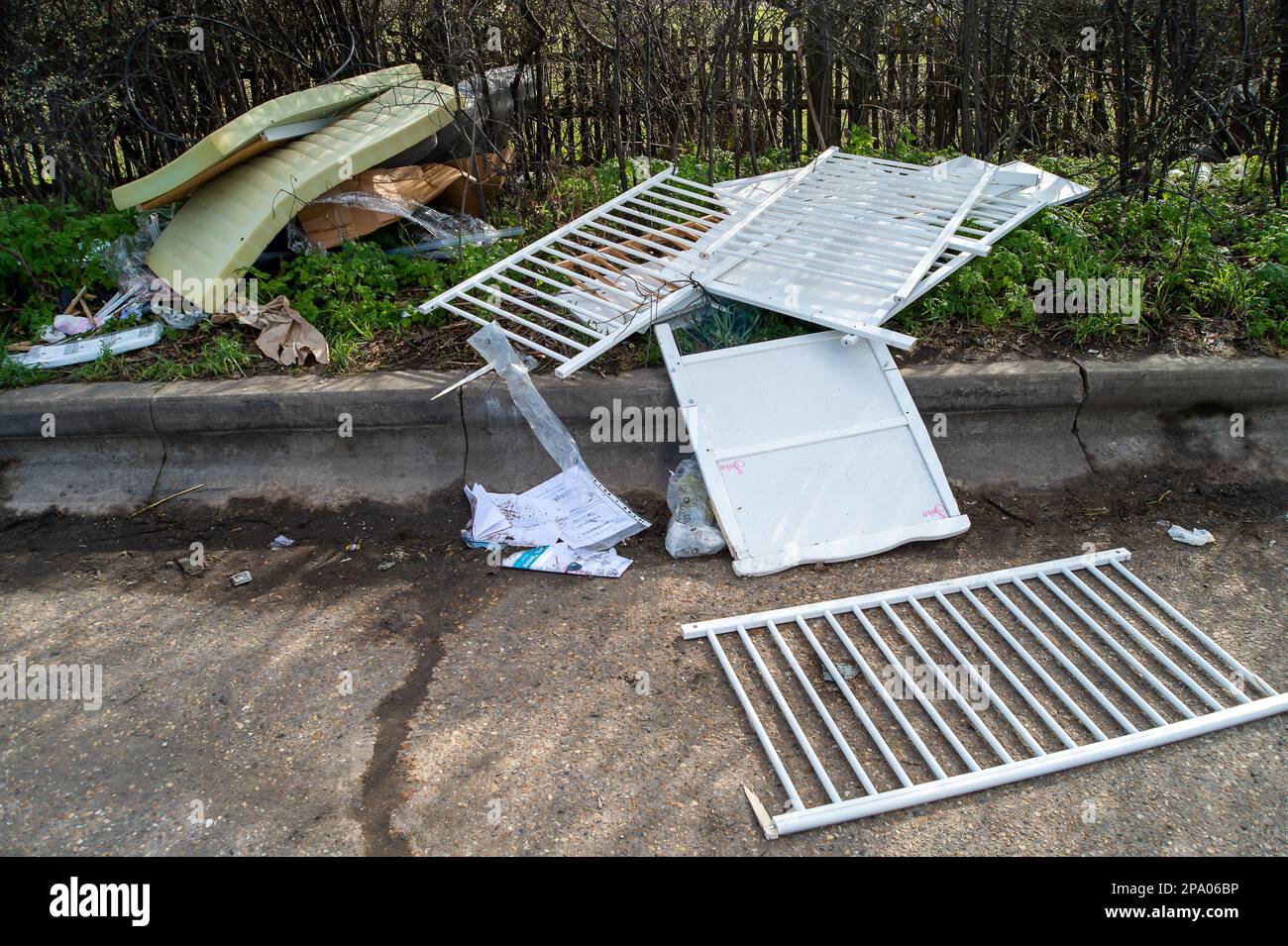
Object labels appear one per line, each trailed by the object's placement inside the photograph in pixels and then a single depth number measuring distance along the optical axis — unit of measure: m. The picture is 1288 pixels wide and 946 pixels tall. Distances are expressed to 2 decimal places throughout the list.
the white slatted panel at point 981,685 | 2.51
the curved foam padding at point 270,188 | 4.36
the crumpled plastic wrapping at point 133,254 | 4.83
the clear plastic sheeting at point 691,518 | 3.47
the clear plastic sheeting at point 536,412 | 3.81
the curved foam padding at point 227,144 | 4.32
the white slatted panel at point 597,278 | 4.04
